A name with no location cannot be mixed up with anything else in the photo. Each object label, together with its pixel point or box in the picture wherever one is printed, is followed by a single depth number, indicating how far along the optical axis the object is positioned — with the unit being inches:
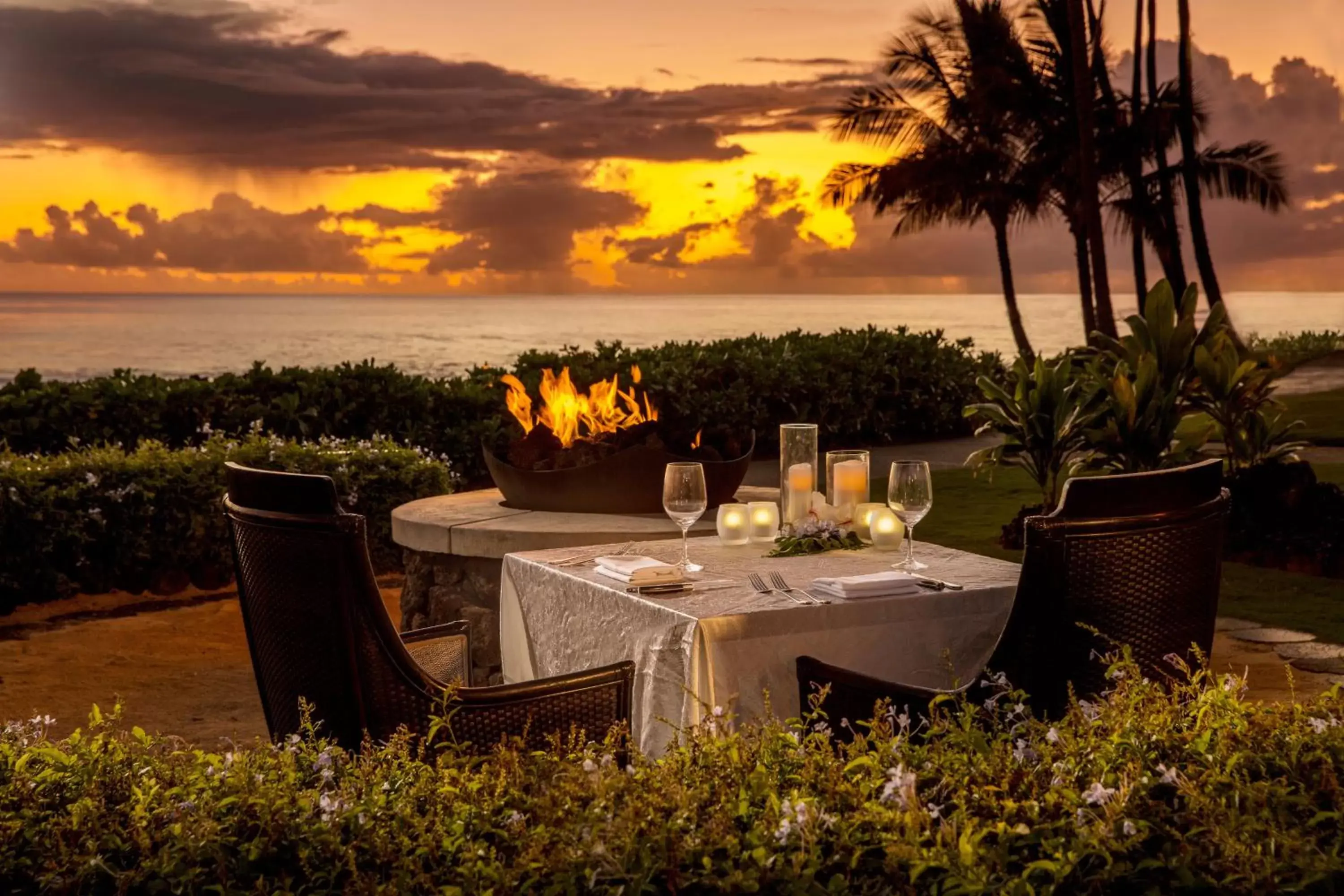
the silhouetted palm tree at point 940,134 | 916.6
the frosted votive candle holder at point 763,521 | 176.4
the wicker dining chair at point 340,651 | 128.4
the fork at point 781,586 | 140.9
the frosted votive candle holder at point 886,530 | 165.8
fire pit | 213.3
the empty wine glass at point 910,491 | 147.1
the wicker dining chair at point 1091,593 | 125.0
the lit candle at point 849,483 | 174.4
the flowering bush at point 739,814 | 70.2
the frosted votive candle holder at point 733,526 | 172.1
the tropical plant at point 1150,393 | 305.9
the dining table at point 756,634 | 135.8
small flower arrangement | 166.2
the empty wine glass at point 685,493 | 153.3
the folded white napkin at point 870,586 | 139.6
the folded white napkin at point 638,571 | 145.9
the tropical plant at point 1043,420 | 311.7
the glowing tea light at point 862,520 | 171.6
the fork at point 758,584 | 144.9
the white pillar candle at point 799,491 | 176.6
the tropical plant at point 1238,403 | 337.7
